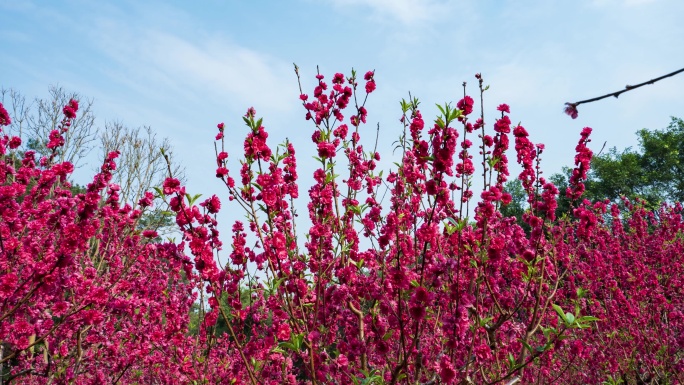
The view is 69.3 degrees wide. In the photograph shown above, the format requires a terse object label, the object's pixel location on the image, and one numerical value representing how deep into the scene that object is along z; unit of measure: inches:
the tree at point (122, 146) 605.3
